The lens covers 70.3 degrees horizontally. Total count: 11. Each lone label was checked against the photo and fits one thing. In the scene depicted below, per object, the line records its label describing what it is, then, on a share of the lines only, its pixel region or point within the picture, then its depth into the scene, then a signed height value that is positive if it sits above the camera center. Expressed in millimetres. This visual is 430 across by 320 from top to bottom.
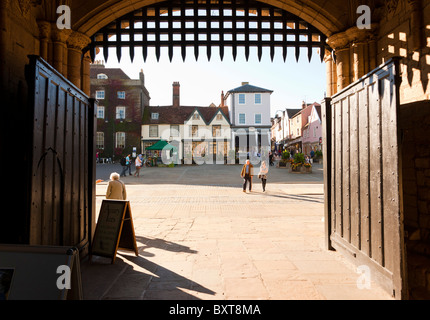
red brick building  42156 +7575
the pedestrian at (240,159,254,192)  13023 -363
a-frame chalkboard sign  4385 -973
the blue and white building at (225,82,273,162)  44062 +6748
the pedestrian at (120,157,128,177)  20672 +211
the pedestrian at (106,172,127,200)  5905 -471
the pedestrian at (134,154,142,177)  20188 +165
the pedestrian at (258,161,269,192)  13266 -376
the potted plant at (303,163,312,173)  22797 -227
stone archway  4828 +2144
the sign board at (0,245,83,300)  1985 -706
